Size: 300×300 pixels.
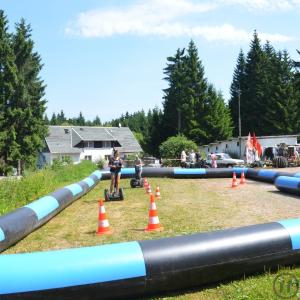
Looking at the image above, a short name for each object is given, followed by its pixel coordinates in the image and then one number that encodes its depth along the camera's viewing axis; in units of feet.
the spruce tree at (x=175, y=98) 203.41
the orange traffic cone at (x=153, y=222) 29.55
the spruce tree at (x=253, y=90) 216.95
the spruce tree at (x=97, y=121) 589.53
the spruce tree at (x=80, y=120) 564.88
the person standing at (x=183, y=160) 114.17
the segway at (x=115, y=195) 47.11
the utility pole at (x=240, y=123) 204.66
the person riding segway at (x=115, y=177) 46.75
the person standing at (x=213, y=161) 104.73
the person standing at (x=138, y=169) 63.62
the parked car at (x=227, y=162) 112.98
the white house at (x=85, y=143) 225.56
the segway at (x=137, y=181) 63.62
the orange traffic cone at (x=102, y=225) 29.63
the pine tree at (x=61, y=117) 632.71
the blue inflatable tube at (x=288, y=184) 47.98
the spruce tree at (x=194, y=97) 199.11
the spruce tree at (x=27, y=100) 142.72
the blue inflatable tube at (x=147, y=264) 16.29
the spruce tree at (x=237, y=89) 227.61
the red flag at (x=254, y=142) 103.73
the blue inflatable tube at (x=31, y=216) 26.30
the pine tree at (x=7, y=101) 136.56
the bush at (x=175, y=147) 143.74
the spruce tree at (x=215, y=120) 199.82
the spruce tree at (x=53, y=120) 497.87
